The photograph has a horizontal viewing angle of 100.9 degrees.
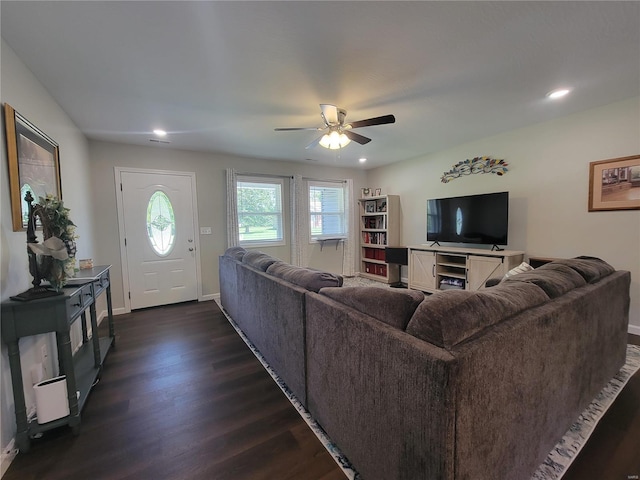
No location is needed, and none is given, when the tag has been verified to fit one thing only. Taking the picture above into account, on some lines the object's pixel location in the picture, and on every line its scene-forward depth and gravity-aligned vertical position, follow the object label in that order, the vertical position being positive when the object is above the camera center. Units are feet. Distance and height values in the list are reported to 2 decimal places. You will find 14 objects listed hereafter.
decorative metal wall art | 12.45 +2.73
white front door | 12.74 -0.38
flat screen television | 12.06 +0.16
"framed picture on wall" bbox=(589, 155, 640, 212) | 8.97 +1.21
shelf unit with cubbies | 17.48 -0.63
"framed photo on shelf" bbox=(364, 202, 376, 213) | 18.76 +1.26
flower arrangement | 5.10 -0.23
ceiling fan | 7.90 +3.14
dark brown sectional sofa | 2.93 -2.04
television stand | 11.48 -2.12
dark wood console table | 4.72 -1.82
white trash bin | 5.13 -3.30
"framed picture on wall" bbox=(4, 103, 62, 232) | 5.43 +1.68
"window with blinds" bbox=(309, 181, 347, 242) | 18.02 +1.08
